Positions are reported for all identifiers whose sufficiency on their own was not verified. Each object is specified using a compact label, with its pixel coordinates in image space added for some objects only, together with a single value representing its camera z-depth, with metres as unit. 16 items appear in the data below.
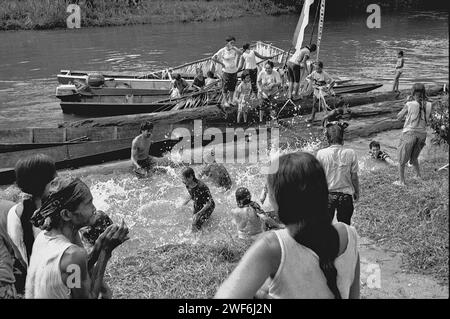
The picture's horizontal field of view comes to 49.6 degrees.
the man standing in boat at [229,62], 13.70
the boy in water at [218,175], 9.38
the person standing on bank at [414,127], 7.88
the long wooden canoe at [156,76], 18.27
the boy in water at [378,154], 10.41
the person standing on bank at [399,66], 16.59
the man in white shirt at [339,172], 5.46
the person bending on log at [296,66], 14.30
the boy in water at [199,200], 8.04
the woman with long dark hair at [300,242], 1.93
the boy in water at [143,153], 10.53
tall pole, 14.15
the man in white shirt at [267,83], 14.33
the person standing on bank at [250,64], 14.99
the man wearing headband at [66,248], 2.46
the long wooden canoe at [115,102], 15.59
